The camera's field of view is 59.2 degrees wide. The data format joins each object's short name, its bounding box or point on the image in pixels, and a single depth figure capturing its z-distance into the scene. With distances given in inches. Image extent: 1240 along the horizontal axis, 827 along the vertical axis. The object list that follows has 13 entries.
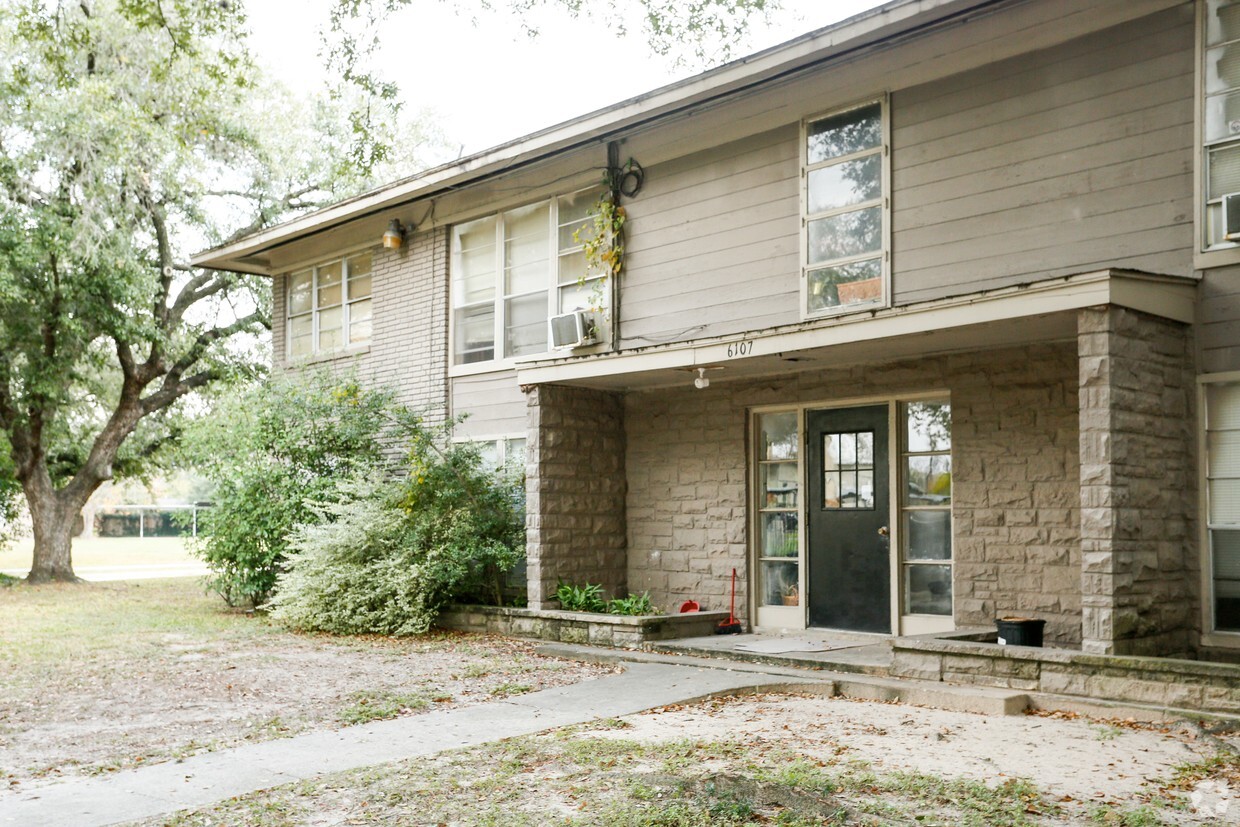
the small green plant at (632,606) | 426.6
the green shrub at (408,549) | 453.7
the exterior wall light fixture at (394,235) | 569.3
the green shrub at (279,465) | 524.1
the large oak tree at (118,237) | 684.1
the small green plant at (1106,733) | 249.9
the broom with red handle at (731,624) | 418.6
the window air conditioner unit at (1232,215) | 291.9
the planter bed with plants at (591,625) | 398.6
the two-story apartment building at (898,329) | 299.7
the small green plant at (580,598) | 433.7
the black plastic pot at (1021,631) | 307.1
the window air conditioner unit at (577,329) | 469.4
